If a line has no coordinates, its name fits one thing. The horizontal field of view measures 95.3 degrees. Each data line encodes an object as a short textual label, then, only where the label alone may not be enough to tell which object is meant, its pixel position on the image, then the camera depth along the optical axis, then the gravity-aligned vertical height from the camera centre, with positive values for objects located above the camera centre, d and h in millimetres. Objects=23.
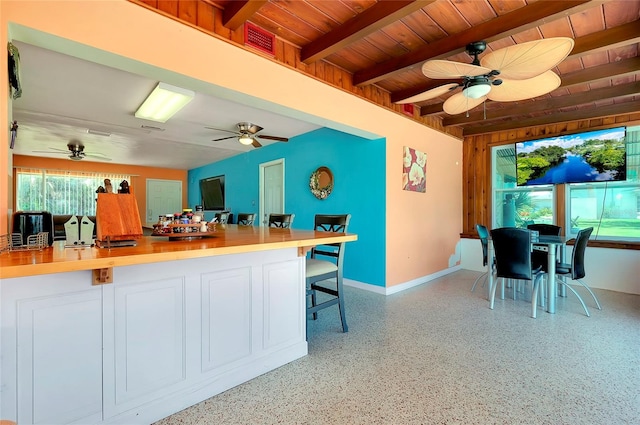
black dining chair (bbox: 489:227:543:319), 3002 -457
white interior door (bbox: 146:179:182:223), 8125 +494
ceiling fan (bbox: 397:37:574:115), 1813 +1054
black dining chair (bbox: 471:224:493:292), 3816 -341
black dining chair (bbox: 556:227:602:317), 3062 -512
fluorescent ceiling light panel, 2881 +1219
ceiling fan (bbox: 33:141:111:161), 5354 +1276
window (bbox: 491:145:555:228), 4598 +244
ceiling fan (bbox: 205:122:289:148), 4141 +1156
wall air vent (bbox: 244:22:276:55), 2348 +1457
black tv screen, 7094 +553
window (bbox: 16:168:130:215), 6602 +612
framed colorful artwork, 4031 +613
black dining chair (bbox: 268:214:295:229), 3422 -74
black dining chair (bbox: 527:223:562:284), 3426 -297
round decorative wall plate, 4430 +486
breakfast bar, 1154 -550
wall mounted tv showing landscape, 3965 +793
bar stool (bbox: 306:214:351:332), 2383 -481
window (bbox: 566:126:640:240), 3924 +109
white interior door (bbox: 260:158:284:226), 5363 +496
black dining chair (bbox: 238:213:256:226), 4066 -56
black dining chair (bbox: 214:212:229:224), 4493 -44
